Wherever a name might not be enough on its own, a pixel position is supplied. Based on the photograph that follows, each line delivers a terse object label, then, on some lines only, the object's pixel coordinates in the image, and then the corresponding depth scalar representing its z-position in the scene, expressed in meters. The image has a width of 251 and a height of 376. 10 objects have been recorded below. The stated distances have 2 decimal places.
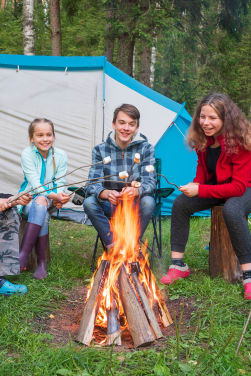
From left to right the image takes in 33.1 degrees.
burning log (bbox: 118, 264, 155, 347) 2.28
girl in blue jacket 3.30
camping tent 5.19
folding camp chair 3.67
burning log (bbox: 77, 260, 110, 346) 2.31
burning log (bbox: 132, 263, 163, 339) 2.38
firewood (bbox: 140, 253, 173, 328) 2.59
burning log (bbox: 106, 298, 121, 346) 2.32
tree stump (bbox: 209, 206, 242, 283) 3.22
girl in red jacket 3.01
